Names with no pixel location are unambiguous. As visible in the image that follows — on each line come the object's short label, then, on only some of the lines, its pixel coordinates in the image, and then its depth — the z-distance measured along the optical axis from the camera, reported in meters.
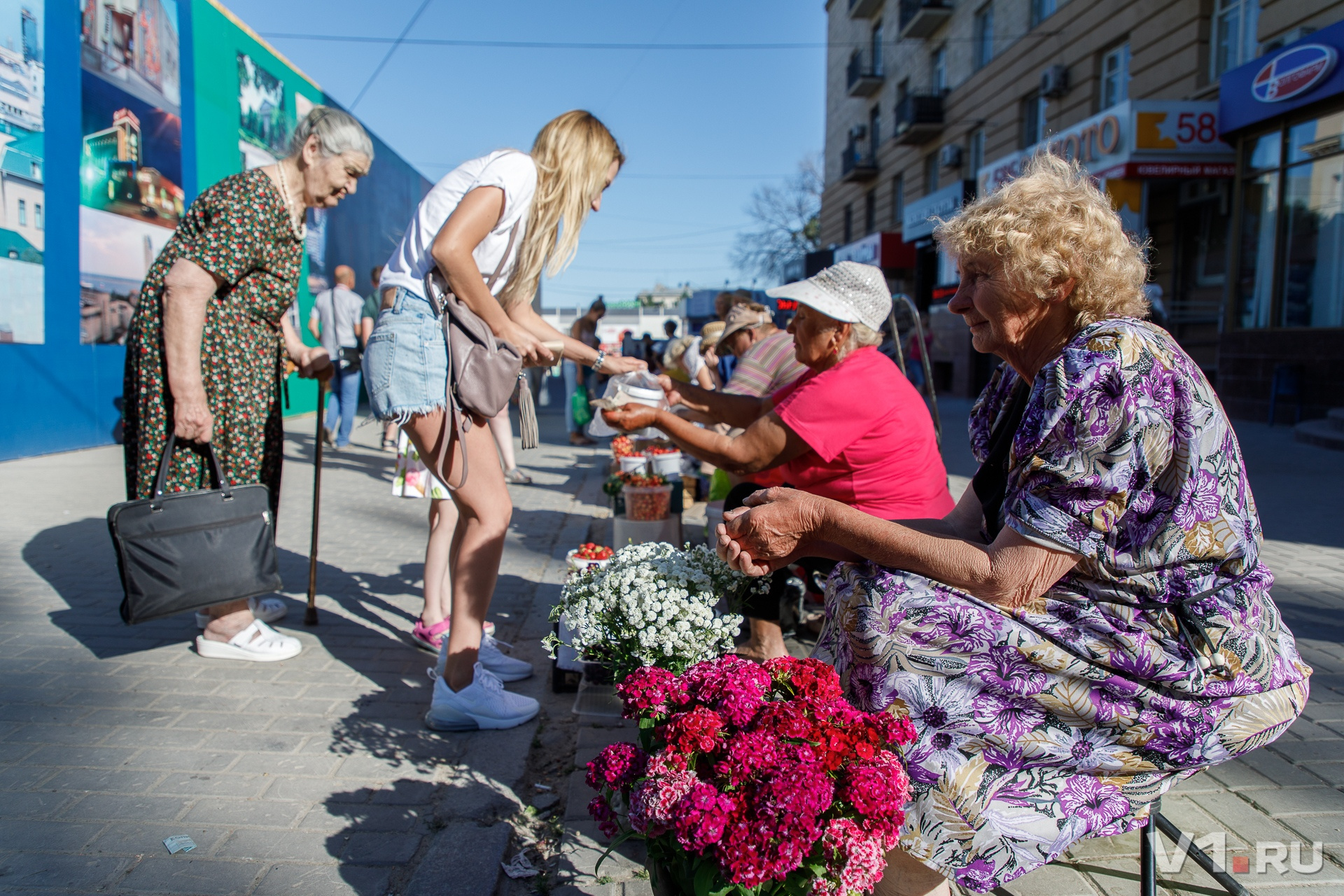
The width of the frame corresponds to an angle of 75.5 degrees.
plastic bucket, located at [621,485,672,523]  4.67
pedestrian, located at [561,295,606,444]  10.98
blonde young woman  2.52
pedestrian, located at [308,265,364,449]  10.14
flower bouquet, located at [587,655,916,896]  1.39
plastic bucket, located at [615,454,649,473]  6.79
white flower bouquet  2.22
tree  46.84
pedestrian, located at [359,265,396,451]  9.92
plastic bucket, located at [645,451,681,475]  7.02
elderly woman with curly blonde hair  1.55
